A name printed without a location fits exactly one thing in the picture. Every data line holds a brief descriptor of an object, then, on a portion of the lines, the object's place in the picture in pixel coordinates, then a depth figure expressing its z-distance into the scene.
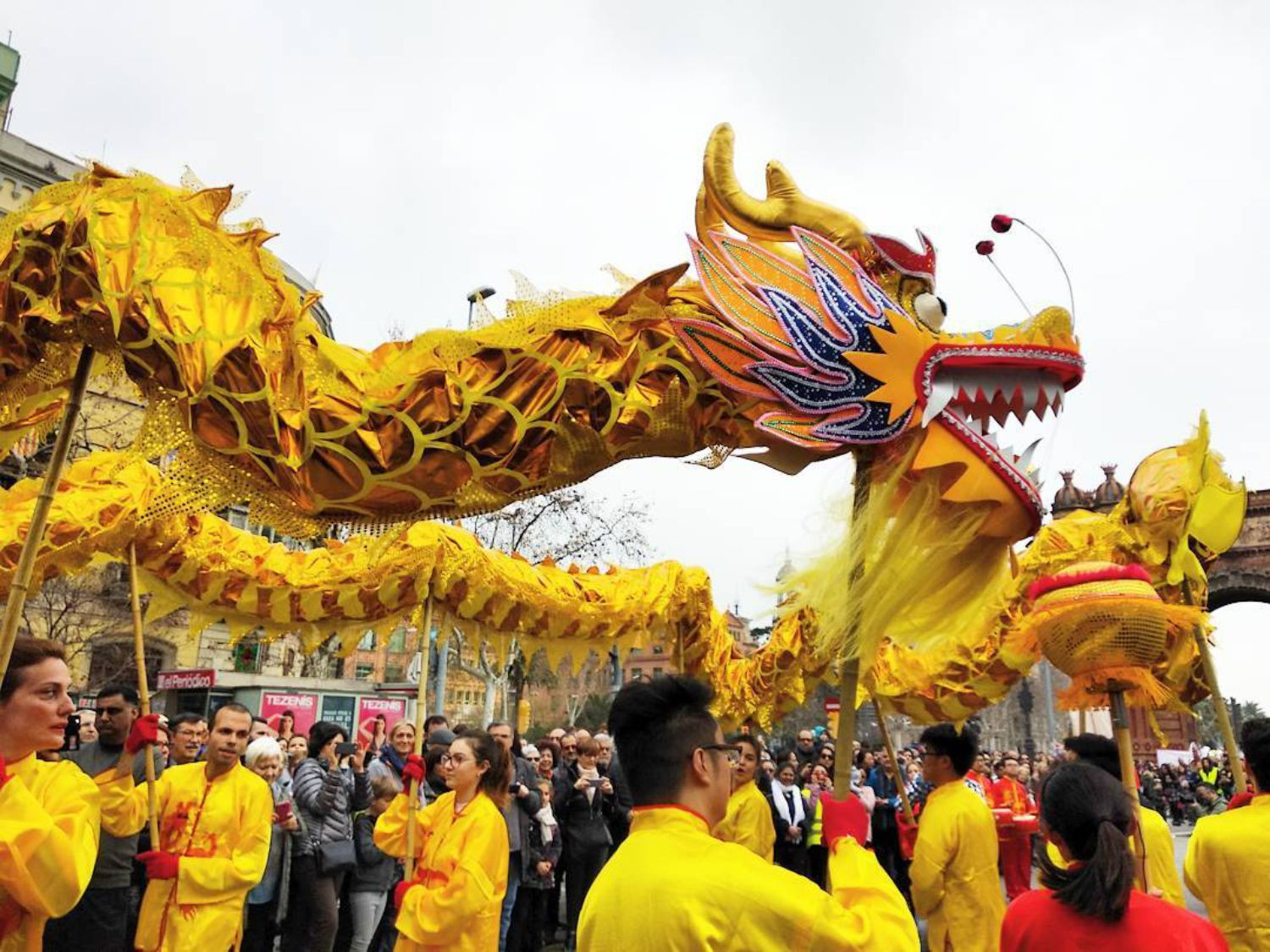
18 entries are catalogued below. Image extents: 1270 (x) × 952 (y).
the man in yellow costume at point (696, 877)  1.79
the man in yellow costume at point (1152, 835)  4.11
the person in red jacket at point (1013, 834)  7.95
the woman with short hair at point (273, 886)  5.48
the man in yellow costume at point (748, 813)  6.02
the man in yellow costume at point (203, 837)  4.03
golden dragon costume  2.65
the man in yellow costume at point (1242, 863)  2.99
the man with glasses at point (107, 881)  4.38
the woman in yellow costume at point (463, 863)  4.01
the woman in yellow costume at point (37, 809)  2.36
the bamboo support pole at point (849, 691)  2.43
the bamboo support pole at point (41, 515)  2.51
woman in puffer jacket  5.77
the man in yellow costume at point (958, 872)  4.29
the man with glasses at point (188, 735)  5.14
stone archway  22.11
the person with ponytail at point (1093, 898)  1.99
